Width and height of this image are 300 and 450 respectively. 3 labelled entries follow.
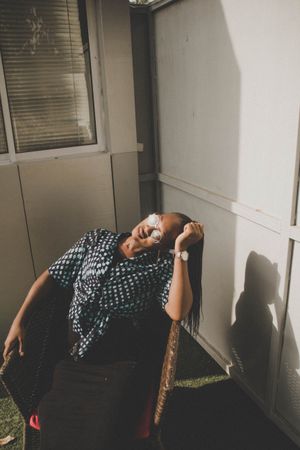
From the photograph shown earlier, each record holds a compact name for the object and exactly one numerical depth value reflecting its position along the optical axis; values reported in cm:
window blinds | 262
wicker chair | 197
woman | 194
